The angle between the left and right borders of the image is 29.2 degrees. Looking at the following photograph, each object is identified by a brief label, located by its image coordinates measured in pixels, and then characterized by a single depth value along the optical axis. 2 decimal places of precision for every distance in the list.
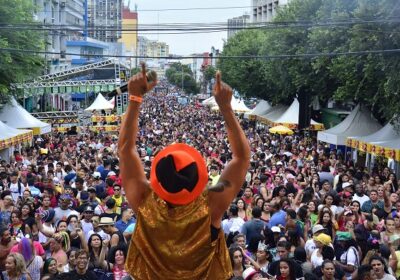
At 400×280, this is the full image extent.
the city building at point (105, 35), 178.50
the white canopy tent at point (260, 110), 46.16
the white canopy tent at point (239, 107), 43.37
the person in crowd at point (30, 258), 7.96
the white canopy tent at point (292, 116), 35.47
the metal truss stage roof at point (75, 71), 52.74
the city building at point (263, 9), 77.49
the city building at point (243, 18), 139.49
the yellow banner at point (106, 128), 39.37
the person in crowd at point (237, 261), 7.95
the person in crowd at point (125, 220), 10.20
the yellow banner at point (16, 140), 21.61
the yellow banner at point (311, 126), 34.81
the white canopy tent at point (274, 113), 40.89
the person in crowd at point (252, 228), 9.74
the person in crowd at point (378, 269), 7.97
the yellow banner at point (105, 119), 40.34
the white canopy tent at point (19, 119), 28.20
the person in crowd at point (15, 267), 7.19
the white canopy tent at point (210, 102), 57.50
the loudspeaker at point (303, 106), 38.81
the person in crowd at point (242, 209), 11.30
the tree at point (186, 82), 172.12
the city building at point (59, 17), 68.94
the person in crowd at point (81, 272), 7.43
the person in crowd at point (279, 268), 7.86
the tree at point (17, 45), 26.61
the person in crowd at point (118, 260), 8.03
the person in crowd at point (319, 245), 8.73
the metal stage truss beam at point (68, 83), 44.46
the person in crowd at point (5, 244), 8.32
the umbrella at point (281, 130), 31.91
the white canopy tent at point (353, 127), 24.86
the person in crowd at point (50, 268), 7.85
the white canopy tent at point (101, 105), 41.34
